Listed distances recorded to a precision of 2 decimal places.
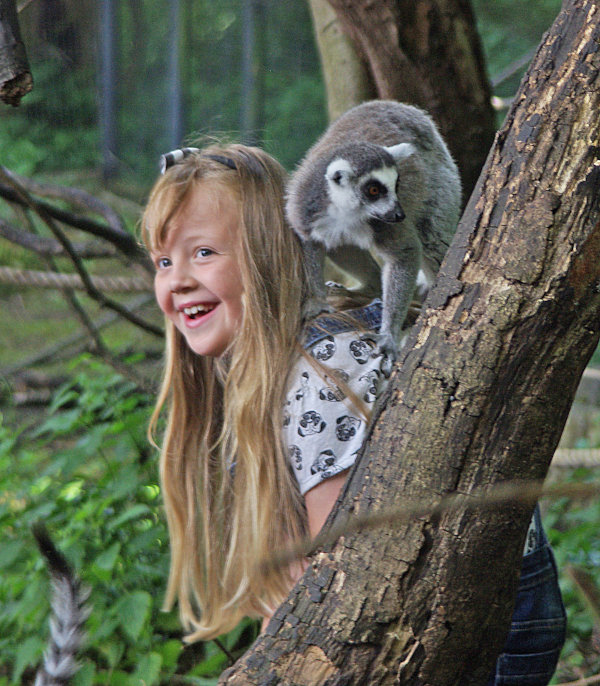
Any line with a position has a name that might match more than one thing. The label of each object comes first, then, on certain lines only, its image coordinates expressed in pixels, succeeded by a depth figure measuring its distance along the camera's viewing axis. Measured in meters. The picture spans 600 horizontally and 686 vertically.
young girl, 3.05
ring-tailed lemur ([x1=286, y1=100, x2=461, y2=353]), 3.20
